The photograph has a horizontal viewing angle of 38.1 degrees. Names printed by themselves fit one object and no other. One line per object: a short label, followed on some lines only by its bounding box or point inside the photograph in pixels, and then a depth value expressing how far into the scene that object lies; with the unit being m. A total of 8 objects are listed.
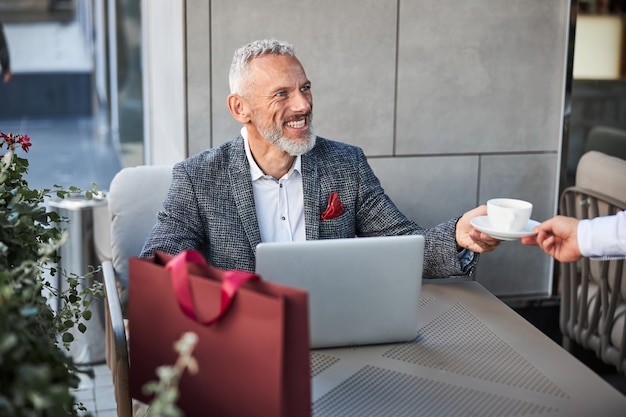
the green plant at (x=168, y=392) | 1.17
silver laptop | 1.94
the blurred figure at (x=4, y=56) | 8.49
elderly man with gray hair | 2.67
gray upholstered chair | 2.90
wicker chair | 3.26
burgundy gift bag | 1.55
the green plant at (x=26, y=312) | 1.22
